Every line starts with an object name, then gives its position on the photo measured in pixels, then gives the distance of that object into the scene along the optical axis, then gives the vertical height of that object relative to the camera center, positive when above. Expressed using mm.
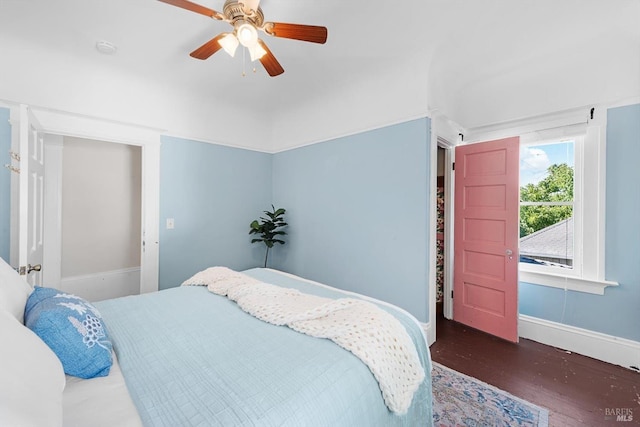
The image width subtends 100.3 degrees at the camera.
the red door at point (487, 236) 2562 -222
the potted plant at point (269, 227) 3551 -199
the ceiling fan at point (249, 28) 1446 +1042
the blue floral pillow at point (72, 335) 870 -429
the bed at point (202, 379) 631 -555
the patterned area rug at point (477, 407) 1605 -1231
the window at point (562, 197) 2285 +180
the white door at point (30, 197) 1650 +93
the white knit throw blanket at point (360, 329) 1024 -503
